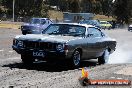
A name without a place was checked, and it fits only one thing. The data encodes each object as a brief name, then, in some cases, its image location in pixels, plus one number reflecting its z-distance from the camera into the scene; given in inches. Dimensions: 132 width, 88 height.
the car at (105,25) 2783.5
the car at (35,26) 1333.7
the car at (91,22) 2062.7
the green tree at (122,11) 4525.1
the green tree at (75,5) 4788.4
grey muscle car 445.4
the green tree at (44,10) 3997.3
